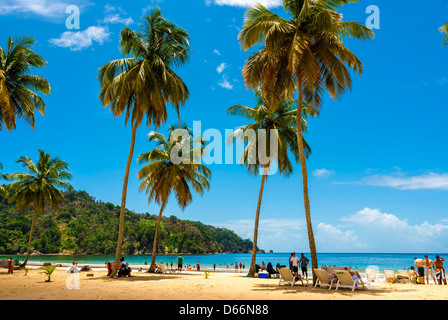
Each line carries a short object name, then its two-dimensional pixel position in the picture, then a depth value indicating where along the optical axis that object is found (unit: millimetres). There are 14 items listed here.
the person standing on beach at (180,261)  26781
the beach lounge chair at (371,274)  16841
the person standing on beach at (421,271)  17953
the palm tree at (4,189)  27400
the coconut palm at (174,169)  25516
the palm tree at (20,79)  19047
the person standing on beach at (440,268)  16719
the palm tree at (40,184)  29391
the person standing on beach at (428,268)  17766
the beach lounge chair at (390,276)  18844
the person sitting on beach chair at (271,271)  20562
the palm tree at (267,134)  22547
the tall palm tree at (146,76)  18125
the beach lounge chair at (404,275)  18844
